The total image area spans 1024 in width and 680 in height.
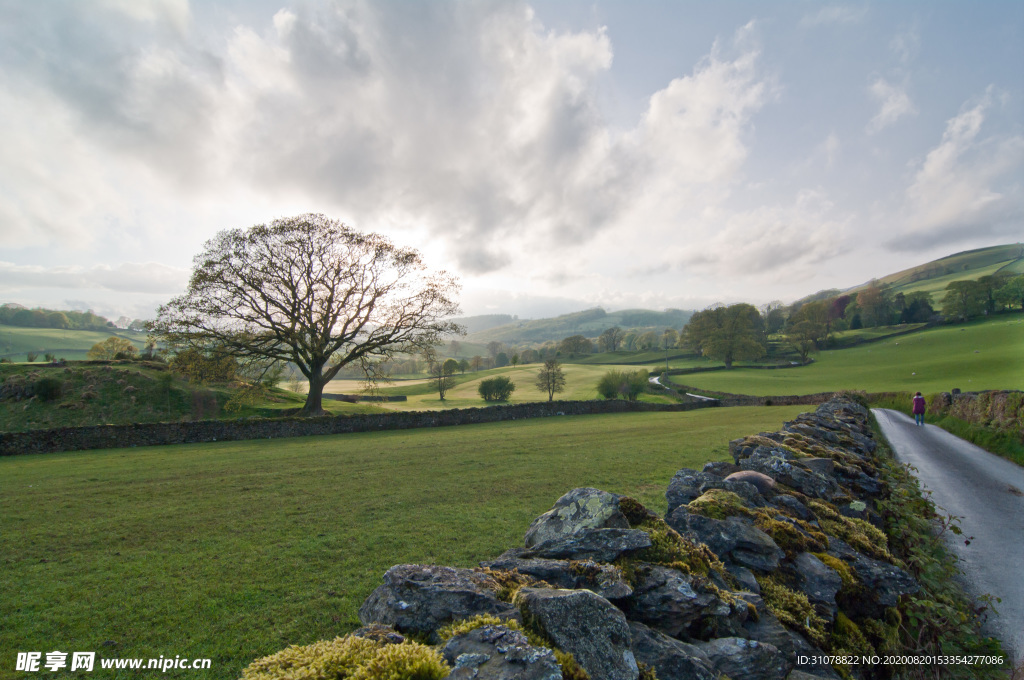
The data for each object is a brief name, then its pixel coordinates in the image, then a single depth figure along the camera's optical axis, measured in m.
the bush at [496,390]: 57.50
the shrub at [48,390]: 28.70
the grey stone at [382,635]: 2.73
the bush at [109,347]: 56.69
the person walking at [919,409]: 22.52
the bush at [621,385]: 56.56
